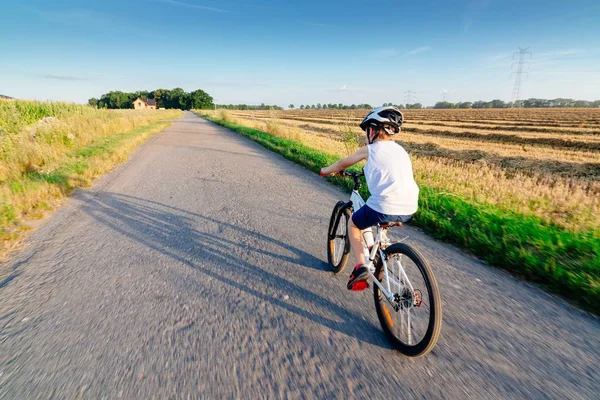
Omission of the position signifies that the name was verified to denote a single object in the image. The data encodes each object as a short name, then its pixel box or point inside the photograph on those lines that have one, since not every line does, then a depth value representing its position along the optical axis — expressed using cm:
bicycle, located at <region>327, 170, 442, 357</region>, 206
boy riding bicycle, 236
